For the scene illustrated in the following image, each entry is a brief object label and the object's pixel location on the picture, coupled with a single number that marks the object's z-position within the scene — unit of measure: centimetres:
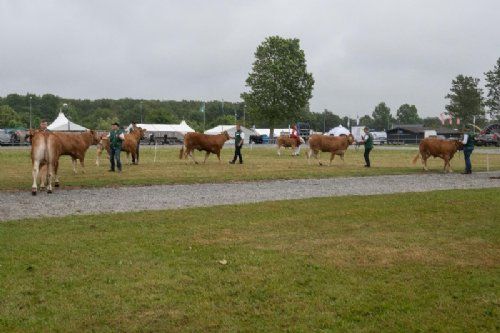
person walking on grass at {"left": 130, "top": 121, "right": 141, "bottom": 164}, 2853
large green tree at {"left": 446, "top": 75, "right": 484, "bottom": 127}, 10738
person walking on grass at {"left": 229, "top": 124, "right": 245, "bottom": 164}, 2992
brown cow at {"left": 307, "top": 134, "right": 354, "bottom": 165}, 3030
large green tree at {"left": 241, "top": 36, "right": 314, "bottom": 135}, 8244
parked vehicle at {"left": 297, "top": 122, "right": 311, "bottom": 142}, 9712
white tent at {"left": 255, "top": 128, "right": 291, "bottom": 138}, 11604
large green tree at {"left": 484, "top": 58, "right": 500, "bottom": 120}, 10575
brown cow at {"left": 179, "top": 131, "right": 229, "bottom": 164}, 2984
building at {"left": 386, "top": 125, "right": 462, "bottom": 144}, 9356
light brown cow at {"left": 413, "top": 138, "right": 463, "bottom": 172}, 2584
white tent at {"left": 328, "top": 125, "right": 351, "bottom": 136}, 8111
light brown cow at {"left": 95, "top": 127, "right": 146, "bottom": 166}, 2758
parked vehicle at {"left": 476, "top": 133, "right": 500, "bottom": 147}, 6988
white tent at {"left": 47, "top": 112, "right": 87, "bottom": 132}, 8036
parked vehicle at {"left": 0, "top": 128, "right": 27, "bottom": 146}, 6305
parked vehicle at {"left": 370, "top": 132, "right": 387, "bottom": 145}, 9248
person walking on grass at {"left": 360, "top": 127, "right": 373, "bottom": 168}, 2841
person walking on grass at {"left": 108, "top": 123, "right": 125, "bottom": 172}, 2402
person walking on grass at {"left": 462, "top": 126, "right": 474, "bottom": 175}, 2516
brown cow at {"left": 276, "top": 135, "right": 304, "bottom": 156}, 4102
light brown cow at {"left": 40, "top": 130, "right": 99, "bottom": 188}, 2194
